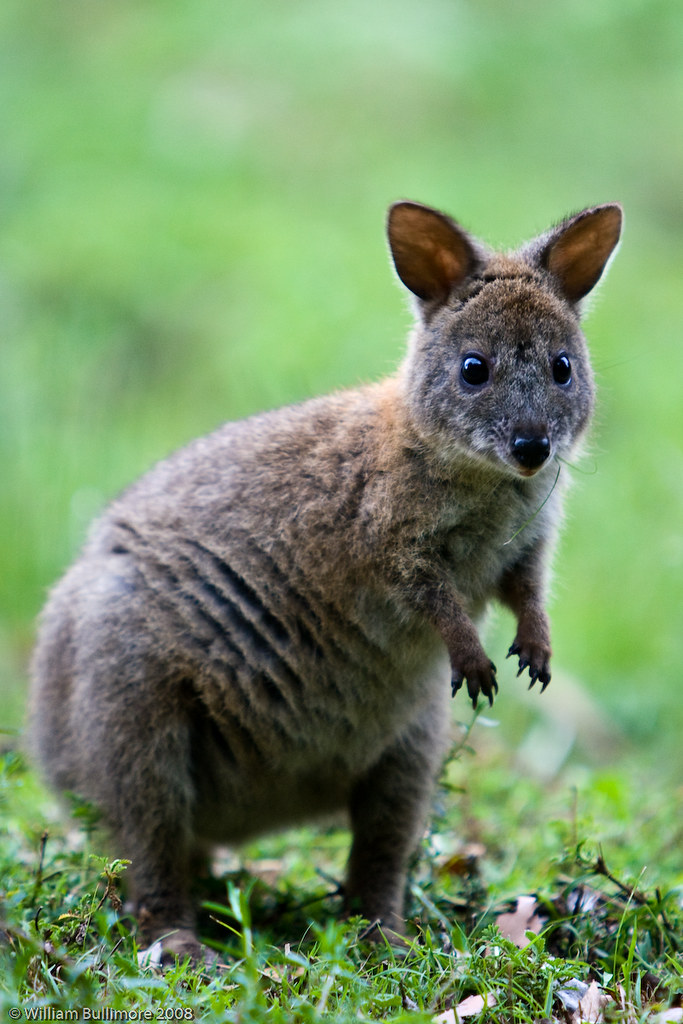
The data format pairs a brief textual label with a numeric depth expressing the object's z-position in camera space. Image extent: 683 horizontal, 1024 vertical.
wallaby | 9.00
